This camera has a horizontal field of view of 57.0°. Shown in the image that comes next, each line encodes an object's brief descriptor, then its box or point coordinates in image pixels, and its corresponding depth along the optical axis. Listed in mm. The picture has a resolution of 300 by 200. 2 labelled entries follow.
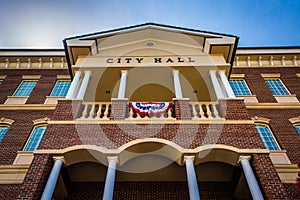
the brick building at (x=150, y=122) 9742
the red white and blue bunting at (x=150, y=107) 11445
